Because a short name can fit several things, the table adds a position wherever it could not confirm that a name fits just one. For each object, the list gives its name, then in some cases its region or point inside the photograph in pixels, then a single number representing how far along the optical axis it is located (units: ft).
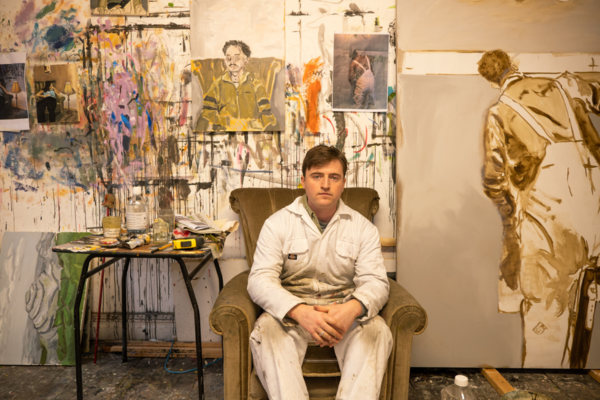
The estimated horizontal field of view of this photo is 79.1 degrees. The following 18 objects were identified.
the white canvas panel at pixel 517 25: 6.64
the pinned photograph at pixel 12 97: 7.43
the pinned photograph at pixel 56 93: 7.39
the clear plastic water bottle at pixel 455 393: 5.15
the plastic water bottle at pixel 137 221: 6.55
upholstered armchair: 4.48
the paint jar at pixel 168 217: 6.81
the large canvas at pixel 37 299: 7.11
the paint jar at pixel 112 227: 6.26
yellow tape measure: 5.58
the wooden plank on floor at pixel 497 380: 6.15
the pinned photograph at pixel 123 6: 7.25
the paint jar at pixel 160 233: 6.07
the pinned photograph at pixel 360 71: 7.13
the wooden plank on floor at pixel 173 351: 7.32
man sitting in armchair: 4.27
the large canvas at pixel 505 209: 6.70
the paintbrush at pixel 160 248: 5.47
